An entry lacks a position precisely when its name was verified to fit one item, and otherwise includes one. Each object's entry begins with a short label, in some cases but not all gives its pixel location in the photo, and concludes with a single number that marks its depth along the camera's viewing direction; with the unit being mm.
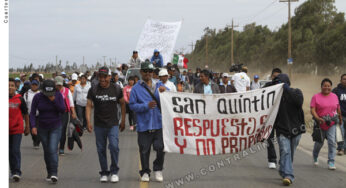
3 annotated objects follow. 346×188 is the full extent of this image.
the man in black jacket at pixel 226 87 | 14169
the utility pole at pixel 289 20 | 39116
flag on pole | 35281
